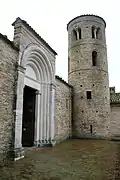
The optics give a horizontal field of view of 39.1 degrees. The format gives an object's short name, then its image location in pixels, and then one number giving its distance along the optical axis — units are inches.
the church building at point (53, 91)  251.6
